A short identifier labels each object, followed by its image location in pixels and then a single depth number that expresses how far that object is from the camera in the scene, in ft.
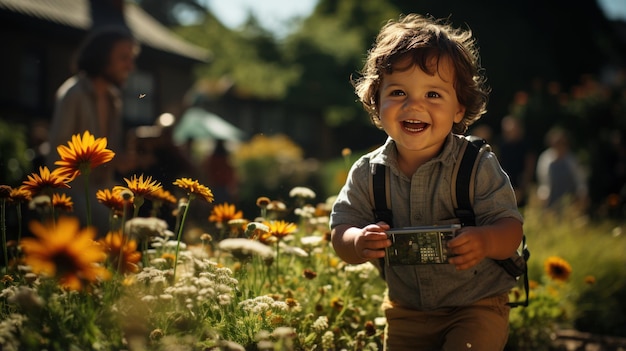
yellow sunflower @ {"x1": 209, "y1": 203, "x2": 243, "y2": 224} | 10.17
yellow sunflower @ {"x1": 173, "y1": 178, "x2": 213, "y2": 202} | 8.19
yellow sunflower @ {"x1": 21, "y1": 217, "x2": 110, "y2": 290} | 5.83
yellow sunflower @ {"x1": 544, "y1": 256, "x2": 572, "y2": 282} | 13.28
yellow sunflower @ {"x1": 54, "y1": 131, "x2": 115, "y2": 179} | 7.80
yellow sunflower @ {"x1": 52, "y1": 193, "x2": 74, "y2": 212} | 9.05
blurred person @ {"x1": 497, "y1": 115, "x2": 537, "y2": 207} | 37.23
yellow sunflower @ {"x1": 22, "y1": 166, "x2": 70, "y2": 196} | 8.11
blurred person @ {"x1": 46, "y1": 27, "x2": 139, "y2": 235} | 14.53
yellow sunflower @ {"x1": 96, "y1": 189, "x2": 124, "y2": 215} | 8.70
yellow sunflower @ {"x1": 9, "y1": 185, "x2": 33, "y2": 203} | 8.52
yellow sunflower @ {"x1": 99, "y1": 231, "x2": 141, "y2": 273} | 8.66
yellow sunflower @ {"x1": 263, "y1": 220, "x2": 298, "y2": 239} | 9.45
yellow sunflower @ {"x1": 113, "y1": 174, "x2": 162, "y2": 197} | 8.03
